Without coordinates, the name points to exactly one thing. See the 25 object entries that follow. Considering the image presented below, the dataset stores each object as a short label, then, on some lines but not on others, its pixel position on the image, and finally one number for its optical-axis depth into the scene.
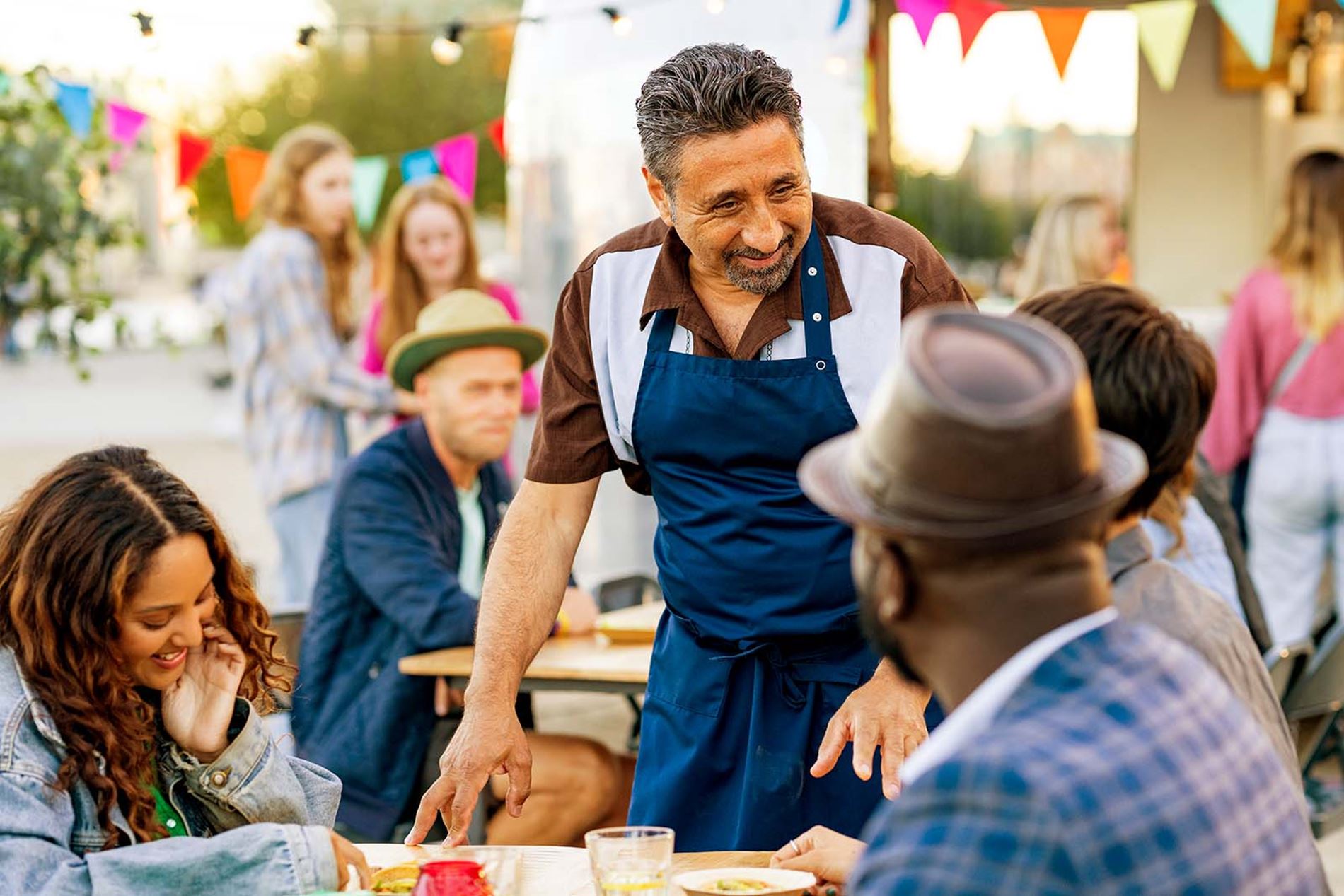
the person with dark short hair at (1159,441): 2.23
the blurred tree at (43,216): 6.07
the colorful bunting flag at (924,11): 5.52
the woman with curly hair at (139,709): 2.13
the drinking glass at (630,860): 2.08
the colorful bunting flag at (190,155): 7.51
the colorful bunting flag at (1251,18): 5.25
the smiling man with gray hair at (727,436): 2.61
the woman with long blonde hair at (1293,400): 5.82
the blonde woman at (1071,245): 6.65
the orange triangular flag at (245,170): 7.67
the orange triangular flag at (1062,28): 5.85
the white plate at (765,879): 2.12
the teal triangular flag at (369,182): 7.57
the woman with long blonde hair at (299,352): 6.03
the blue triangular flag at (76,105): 6.23
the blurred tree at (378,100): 32.94
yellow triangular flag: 5.92
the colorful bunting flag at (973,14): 5.73
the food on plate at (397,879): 2.21
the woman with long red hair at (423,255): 6.01
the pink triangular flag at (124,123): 6.94
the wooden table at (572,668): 3.97
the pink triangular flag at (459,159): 7.56
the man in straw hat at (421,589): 4.14
